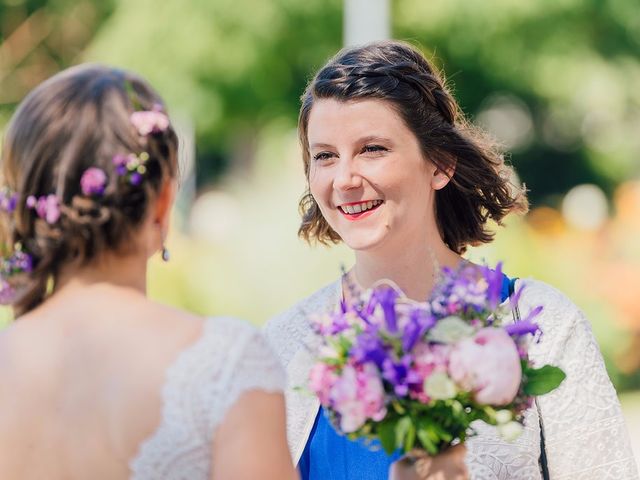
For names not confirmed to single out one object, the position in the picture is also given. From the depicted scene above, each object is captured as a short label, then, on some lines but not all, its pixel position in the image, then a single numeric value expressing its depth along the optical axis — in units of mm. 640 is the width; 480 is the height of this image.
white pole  9234
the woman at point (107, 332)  2420
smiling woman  3623
